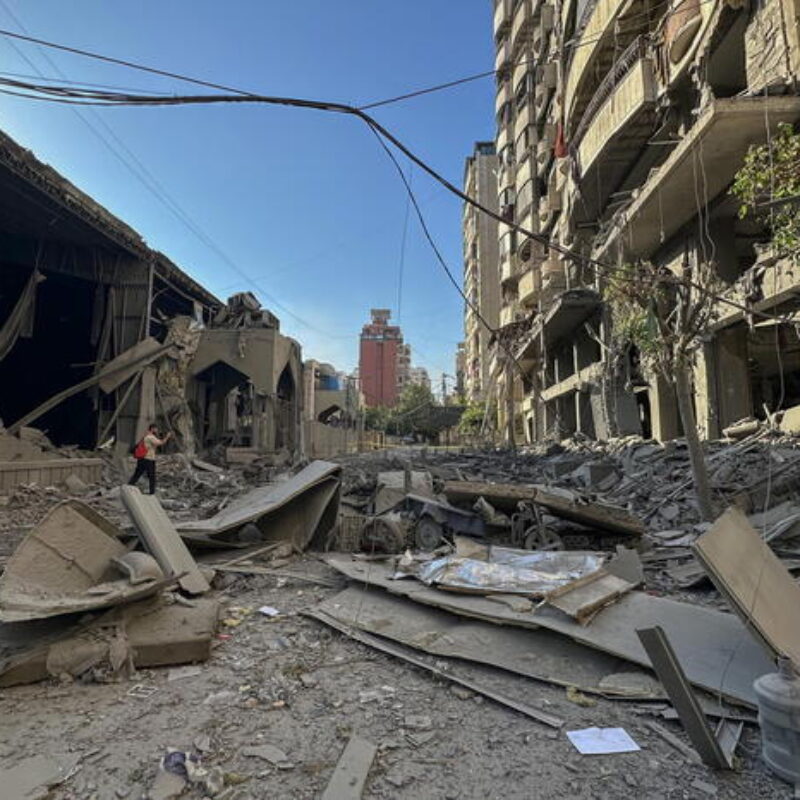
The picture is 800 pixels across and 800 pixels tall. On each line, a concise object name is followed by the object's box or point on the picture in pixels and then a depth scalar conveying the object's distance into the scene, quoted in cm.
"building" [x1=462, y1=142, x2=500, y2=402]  5362
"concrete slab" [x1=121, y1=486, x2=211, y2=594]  430
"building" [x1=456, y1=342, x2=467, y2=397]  7486
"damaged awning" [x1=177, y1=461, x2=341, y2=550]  597
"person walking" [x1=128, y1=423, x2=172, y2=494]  1048
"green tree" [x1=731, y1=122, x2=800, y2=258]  606
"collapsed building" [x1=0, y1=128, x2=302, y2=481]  1280
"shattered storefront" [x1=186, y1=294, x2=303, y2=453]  1931
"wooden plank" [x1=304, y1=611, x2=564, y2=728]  273
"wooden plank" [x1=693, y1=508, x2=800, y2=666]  265
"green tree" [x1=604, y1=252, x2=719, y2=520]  653
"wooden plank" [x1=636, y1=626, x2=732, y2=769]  221
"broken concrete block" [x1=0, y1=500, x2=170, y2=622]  322
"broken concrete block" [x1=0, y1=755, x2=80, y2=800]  213
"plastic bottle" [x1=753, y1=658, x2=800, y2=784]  209
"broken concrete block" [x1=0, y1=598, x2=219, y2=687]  309
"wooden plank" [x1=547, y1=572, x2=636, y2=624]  351
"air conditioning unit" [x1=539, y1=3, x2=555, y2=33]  2794
